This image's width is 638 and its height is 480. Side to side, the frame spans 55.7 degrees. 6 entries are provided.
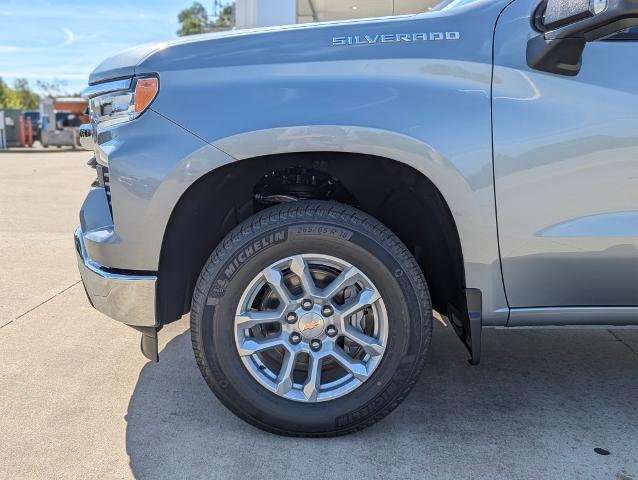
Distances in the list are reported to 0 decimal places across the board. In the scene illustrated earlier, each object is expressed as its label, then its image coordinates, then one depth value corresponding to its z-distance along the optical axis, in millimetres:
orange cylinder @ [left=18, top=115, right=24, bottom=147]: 26567
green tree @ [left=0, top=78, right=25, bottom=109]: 74312
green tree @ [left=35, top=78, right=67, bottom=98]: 92012
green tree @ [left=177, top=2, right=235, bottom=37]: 52406
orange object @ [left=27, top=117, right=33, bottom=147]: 27188
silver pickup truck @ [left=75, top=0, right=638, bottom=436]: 2271
